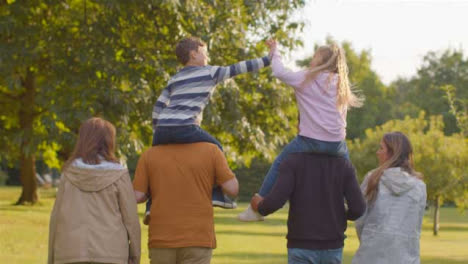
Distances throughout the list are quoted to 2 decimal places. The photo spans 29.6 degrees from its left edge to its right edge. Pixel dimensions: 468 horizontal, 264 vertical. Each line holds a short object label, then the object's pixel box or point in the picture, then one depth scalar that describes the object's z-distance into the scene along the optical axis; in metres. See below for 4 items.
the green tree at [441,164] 30.08
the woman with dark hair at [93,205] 5.43
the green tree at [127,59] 18.97
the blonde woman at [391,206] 6.23
